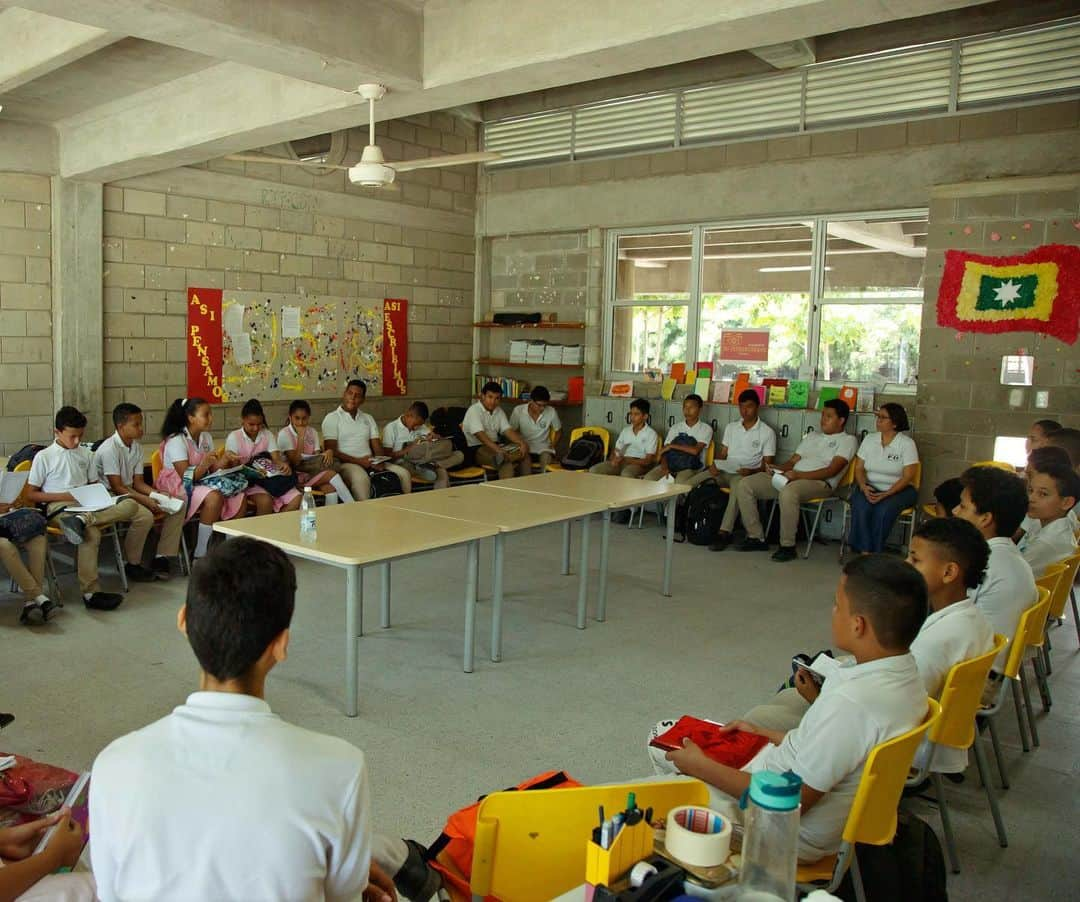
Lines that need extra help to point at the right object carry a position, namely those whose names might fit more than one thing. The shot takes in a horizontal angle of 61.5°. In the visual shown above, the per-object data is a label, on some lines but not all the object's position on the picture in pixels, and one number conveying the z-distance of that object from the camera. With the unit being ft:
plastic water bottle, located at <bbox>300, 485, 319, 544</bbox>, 12.67
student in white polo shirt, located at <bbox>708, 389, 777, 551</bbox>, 24.89
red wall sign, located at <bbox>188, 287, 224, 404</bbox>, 24.66
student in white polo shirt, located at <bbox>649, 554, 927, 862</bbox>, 6.26
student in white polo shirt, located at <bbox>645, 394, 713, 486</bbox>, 25.62
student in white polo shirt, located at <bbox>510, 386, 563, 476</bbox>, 28.40
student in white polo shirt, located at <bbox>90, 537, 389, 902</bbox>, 4.01
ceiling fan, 15.47
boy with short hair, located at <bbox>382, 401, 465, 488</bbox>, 25.58
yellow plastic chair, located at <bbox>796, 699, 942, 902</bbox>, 6.06
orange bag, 6.18
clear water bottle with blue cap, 4.45
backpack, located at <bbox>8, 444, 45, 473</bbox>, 19.24
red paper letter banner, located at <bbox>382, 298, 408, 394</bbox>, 29.53
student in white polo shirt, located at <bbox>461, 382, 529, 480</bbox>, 27.58
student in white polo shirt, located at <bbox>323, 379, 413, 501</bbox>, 24.63
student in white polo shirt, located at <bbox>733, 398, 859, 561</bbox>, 23.04
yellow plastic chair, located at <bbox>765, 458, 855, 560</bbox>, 23.26
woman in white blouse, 22.12
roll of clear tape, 4.72
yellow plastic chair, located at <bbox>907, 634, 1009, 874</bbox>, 7.79
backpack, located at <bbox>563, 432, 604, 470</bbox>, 27.25
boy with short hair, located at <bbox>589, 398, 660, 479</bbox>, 26.27
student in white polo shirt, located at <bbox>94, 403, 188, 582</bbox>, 18.33
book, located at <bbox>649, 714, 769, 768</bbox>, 7.52
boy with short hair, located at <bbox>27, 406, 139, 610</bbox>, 16.72
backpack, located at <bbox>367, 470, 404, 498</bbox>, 24.21
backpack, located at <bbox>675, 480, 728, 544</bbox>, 24.02
